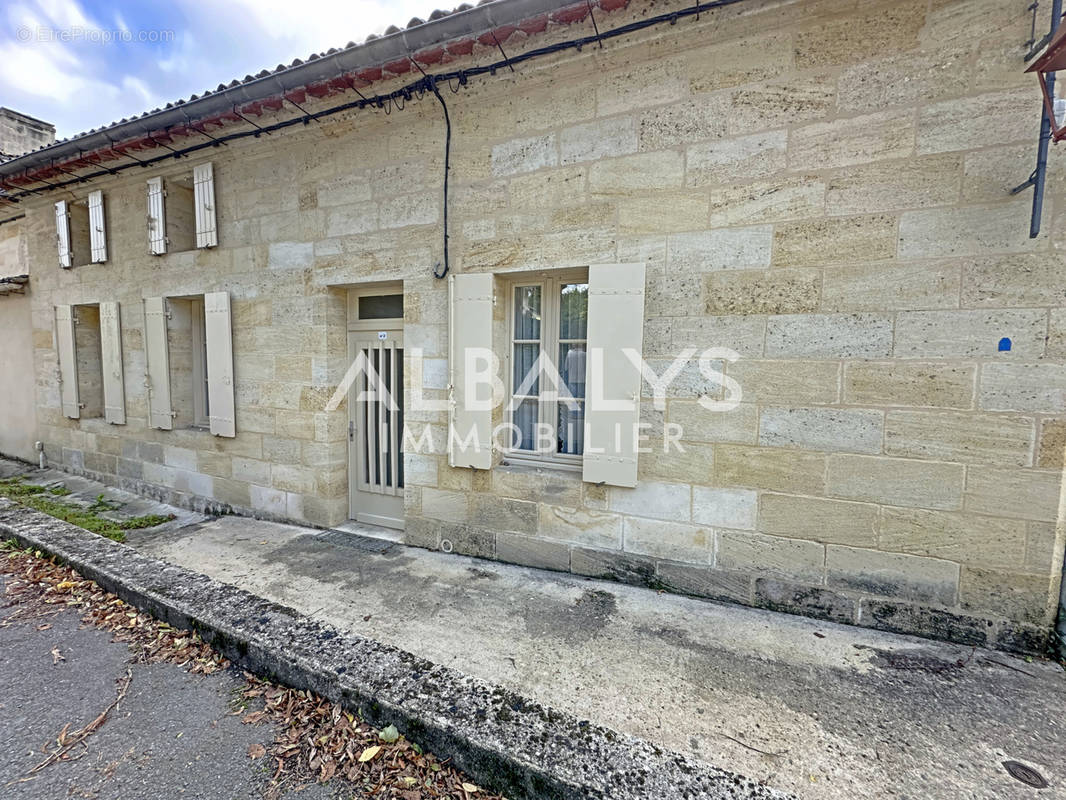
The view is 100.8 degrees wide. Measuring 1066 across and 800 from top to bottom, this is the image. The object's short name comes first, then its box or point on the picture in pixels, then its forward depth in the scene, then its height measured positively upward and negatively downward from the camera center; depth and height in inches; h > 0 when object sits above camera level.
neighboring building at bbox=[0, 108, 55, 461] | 263.3 +16.8
